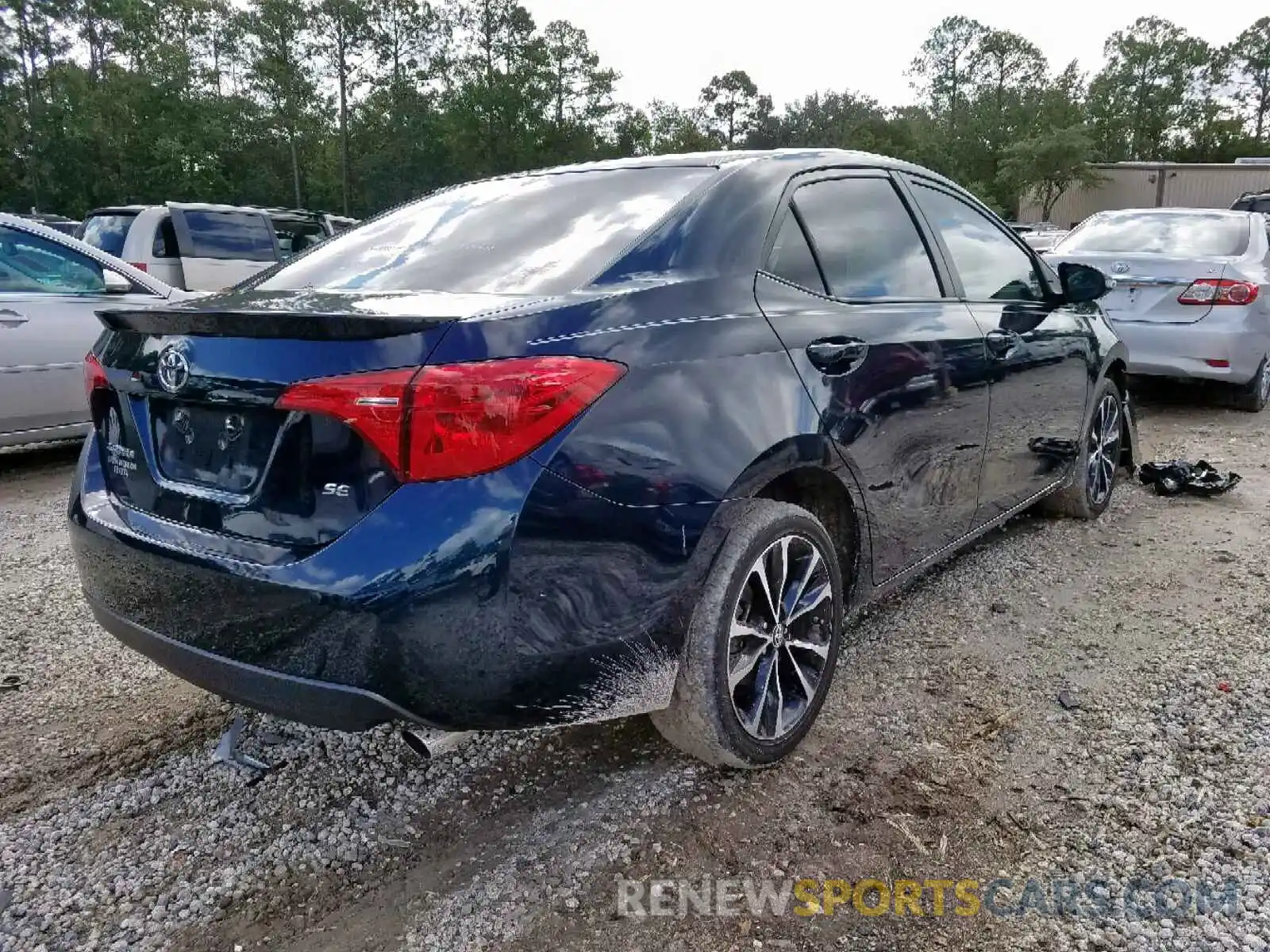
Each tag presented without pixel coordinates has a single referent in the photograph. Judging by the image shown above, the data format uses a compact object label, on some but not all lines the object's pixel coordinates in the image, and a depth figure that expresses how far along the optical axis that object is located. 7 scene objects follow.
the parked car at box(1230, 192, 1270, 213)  17.22
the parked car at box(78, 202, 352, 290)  10.62
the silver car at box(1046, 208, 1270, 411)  6.72
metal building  41.41
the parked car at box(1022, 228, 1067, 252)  13.31
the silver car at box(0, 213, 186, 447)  5.44
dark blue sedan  1.82
